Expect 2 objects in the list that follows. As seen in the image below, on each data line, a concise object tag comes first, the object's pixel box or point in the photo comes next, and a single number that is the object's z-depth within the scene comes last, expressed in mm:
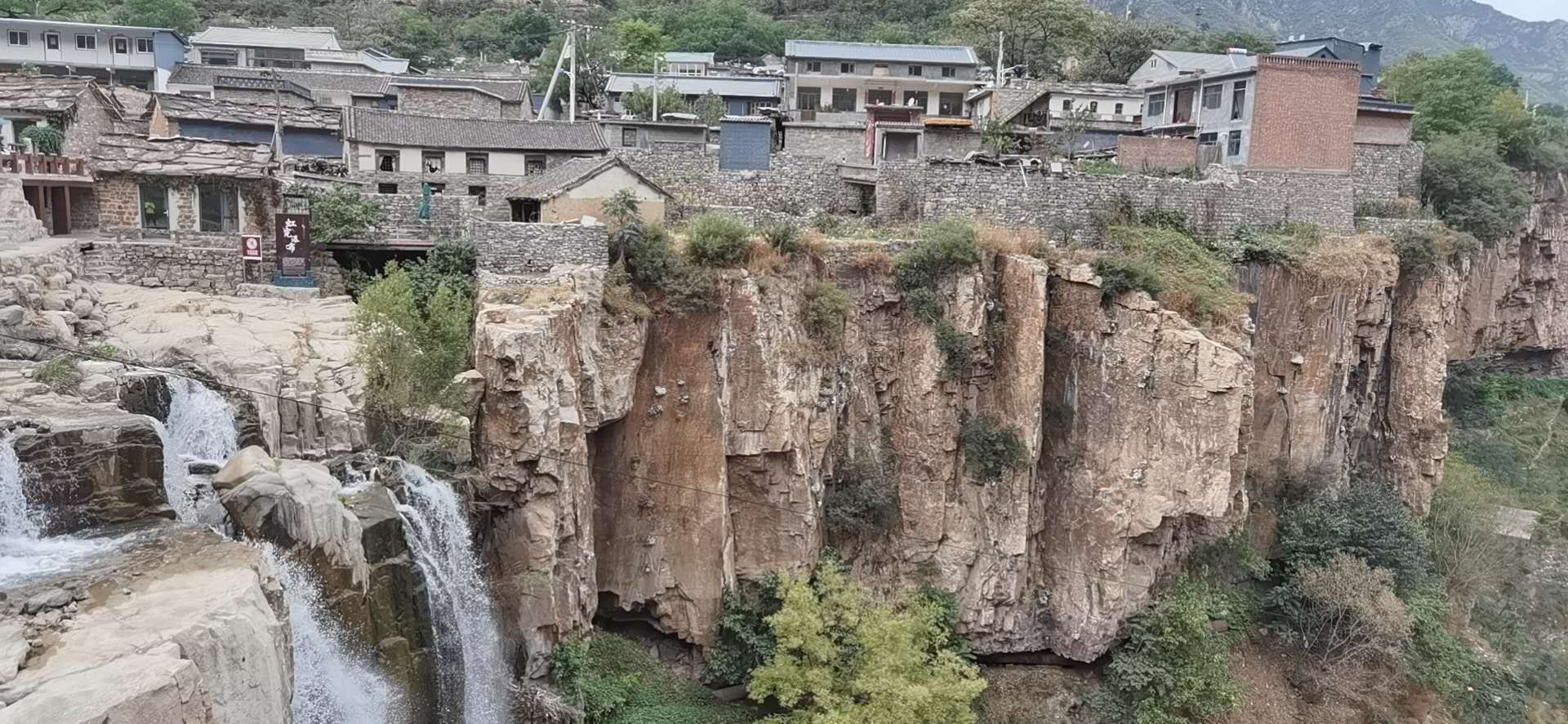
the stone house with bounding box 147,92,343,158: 35500
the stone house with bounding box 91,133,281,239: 26000
